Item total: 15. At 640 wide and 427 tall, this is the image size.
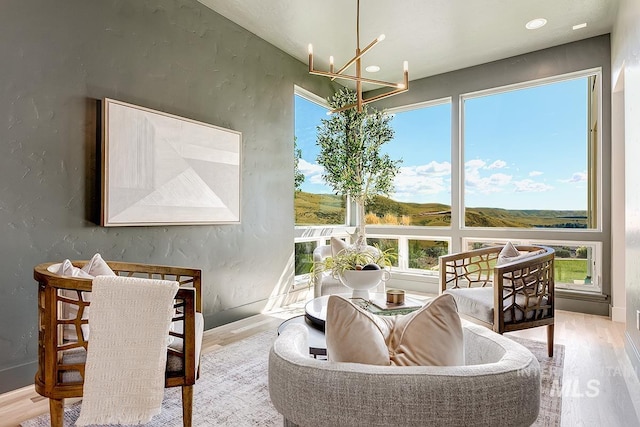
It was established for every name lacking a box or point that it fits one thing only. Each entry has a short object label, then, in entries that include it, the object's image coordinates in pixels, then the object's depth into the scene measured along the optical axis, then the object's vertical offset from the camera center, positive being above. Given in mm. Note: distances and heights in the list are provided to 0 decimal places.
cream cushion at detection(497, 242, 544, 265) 3174 -321
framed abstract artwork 2682 +378
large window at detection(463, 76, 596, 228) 4281 +719
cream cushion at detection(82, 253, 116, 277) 1957 -273
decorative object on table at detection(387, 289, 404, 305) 2521 -543
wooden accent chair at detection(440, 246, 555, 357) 2609 -608
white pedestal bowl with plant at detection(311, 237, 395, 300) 2611 -379
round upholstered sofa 895 -430
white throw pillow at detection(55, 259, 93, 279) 1811 -270
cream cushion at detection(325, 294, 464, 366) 1061 -345
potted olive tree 4988 +849
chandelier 2742 +1023
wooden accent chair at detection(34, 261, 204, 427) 1598 -580
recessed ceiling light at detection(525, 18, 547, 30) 3711 +1923
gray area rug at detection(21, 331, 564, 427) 1979 -1064
